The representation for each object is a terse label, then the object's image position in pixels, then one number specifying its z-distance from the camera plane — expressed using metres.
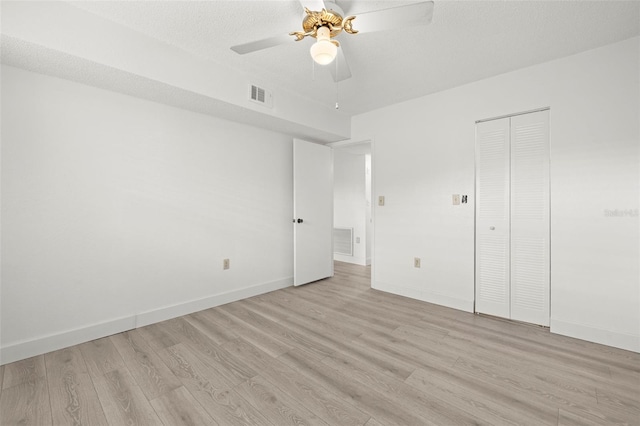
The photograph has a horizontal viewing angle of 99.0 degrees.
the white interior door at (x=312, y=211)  3.77
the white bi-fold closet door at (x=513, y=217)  2.55
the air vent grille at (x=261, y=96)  2.79
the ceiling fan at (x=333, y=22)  1.47
